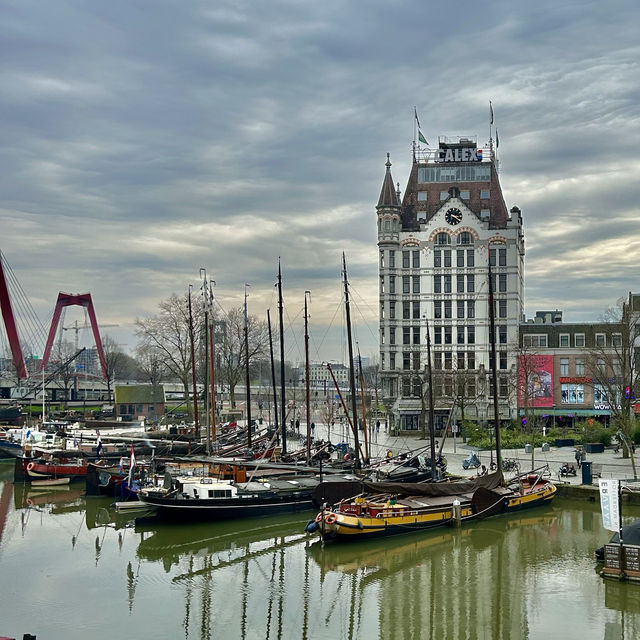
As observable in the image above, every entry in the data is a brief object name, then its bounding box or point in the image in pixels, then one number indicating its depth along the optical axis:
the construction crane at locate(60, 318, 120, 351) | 145.85
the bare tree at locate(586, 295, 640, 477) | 52.84
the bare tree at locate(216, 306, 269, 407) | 101.12
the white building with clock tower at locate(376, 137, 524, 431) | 77.12
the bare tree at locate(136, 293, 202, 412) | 96.86
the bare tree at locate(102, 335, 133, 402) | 151.18
